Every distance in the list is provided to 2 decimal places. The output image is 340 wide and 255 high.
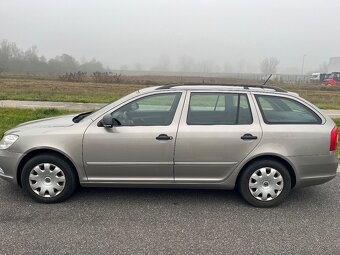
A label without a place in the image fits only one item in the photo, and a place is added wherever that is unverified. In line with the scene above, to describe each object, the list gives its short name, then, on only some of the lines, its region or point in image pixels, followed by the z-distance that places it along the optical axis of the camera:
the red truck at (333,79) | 48.26
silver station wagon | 3.62
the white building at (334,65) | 71.55
